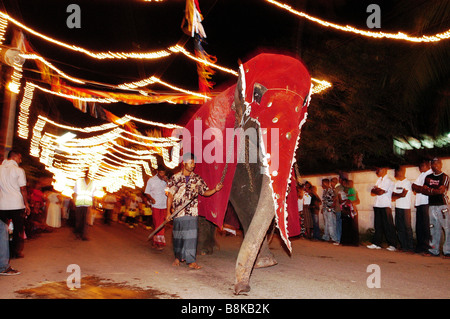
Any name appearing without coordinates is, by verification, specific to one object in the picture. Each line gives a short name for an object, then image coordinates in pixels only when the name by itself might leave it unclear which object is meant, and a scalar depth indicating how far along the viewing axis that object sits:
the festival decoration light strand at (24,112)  13.38
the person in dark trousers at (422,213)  7.91
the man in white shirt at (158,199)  9.16
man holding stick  6.53
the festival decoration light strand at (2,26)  9.42
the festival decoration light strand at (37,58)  9.69
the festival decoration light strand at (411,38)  7.16
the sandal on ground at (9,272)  5.69
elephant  4.17
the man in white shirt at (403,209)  8.45
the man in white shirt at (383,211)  9.01
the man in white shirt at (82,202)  11.28
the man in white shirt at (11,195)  6.04
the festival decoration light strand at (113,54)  8.57
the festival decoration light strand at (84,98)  11.05
